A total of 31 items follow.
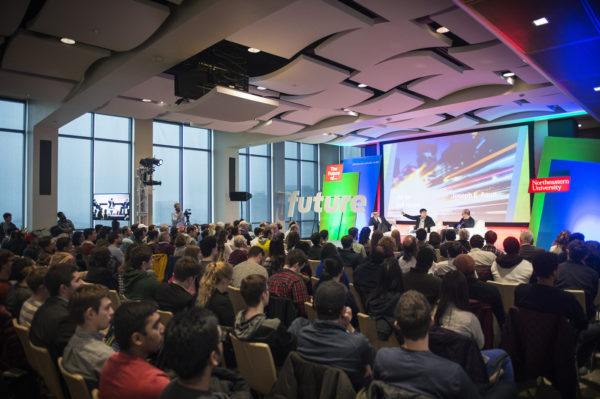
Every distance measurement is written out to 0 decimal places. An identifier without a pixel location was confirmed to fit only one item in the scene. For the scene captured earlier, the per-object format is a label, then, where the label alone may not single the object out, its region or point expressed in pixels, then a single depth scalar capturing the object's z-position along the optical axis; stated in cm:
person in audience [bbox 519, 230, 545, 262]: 504
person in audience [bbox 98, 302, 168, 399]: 172
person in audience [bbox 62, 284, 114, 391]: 208
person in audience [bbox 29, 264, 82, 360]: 249
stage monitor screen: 1155
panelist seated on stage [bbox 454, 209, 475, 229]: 1125
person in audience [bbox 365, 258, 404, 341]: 306
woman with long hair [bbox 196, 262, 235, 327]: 308
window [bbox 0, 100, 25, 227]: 1059
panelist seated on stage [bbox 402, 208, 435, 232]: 1196
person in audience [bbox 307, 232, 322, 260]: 600
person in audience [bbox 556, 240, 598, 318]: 392
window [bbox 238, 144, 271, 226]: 1591
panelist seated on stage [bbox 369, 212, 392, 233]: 1351
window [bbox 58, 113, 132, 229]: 1163
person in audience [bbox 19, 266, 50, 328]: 304
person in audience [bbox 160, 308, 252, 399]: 146
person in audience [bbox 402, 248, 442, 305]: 348
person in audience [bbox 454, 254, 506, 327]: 327
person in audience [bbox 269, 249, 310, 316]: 358
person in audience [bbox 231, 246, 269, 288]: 419
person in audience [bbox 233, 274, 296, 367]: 239
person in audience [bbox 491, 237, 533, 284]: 415
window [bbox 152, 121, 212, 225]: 1354
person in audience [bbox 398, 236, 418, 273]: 476
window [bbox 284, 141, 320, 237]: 1748
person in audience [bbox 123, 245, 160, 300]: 359
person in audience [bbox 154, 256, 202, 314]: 328
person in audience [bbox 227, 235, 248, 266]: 506
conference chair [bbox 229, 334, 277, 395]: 236
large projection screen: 1258
